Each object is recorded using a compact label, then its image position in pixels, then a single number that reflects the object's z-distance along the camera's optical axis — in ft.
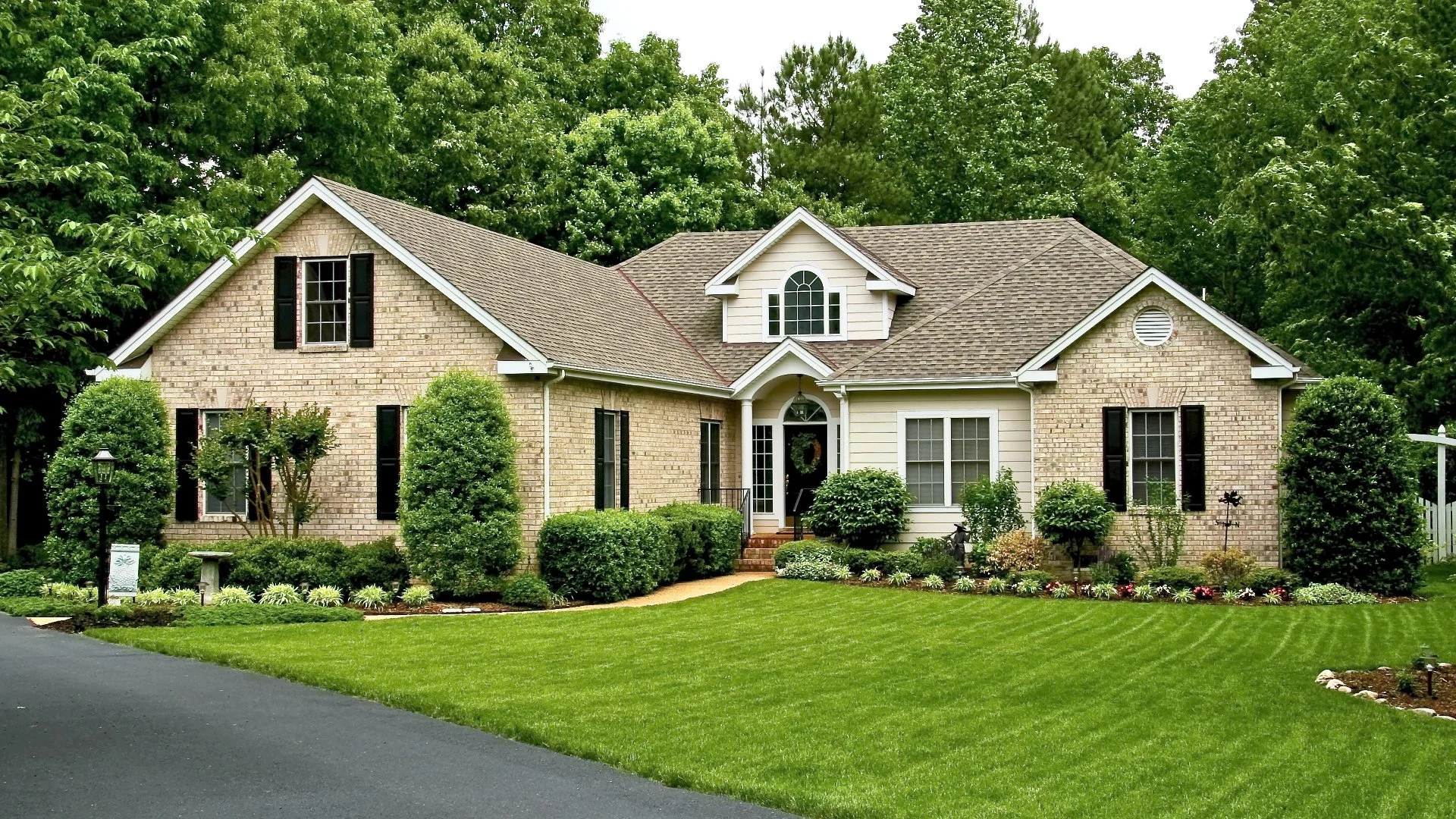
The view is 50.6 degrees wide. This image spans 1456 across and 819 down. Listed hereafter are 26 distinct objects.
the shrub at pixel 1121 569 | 76.18
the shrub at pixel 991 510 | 82.12
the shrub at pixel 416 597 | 67.67
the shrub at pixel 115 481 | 73.31
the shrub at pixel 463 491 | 68.69
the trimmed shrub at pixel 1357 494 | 71.97
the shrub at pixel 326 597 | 67.06
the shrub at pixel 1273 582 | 72.18
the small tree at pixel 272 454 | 72.49
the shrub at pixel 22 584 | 72.64
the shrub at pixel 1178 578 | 73.05
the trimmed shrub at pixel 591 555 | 69.62
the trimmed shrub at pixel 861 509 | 83.51
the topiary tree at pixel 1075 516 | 77.77
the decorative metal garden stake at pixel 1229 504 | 77.61
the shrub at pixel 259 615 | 60.54
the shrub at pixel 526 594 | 67.77
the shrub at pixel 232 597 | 67.21
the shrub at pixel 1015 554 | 78.02
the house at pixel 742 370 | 74.84
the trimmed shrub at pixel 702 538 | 78.95
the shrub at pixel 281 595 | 67.05
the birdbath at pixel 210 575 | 71.61
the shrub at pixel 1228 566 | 74.08
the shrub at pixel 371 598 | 67.10
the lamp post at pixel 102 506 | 62.80
